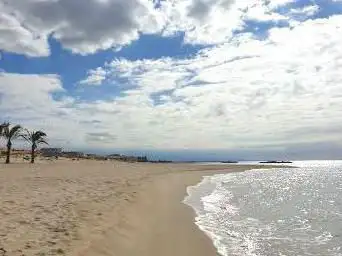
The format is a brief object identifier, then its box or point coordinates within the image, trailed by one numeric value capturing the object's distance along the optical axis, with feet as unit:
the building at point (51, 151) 367.33
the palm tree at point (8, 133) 197.00
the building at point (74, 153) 440.62
